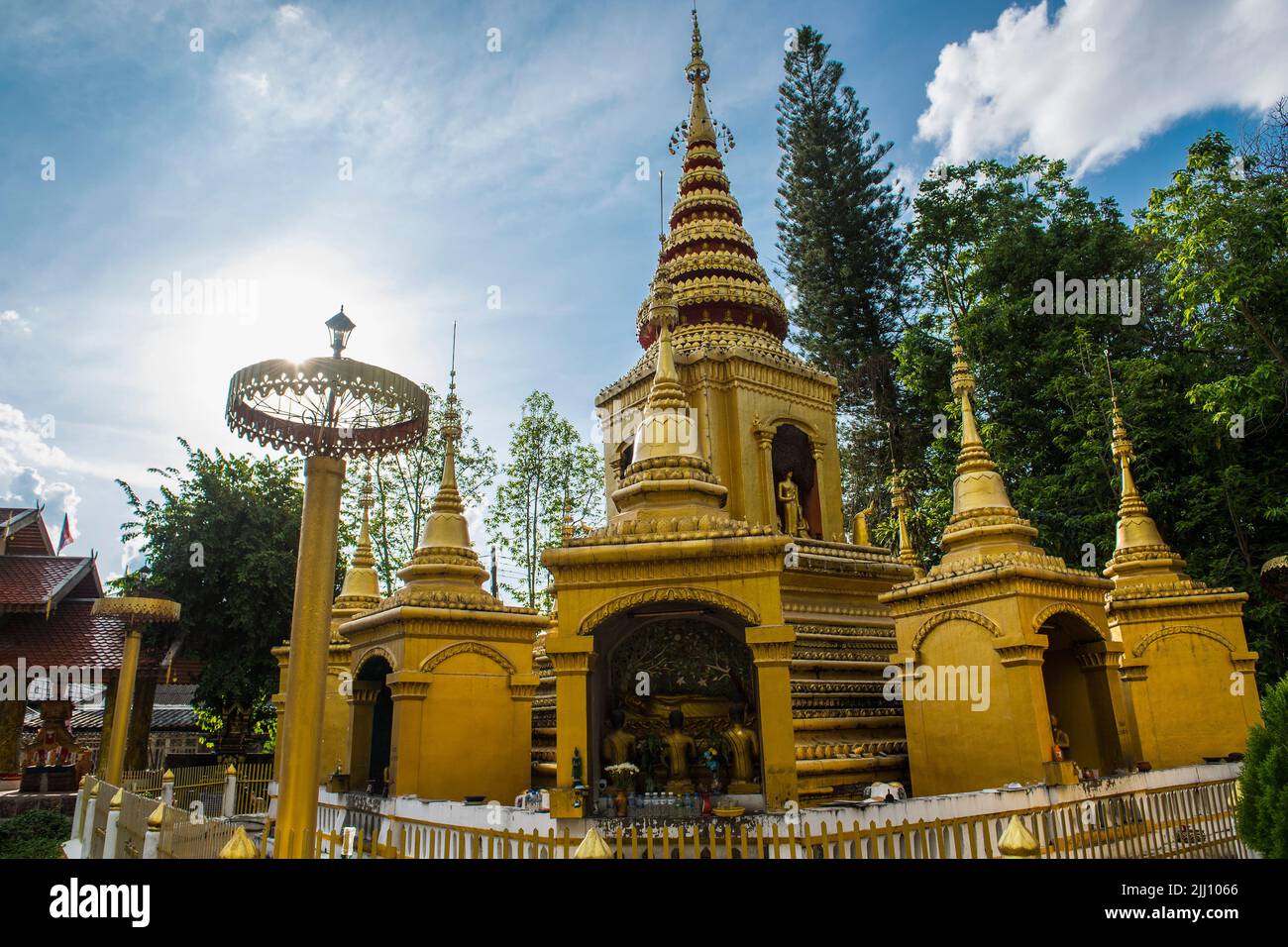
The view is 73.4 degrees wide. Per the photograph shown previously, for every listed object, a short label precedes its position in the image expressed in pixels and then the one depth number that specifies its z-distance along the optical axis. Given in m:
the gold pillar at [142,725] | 24.50
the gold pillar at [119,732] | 16.86
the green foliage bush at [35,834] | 17.34
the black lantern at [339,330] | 7.70
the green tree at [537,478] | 28.80
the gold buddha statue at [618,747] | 9.67
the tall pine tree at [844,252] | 32.56
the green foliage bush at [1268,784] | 6.05
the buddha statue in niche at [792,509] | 16.36
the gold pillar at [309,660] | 6.62
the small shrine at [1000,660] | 10.23
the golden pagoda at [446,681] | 12.01
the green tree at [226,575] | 25.27
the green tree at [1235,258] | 18.12
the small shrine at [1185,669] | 13.59
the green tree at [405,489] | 29.03
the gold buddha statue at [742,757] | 9.52
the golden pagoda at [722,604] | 9.14
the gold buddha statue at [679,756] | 9.70
